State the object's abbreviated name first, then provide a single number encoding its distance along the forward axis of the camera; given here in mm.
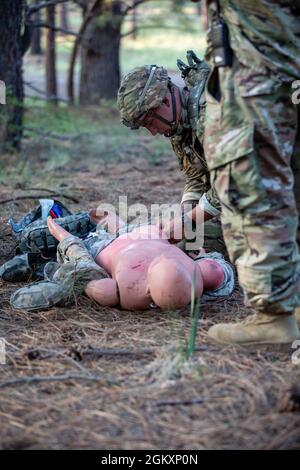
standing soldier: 2672
